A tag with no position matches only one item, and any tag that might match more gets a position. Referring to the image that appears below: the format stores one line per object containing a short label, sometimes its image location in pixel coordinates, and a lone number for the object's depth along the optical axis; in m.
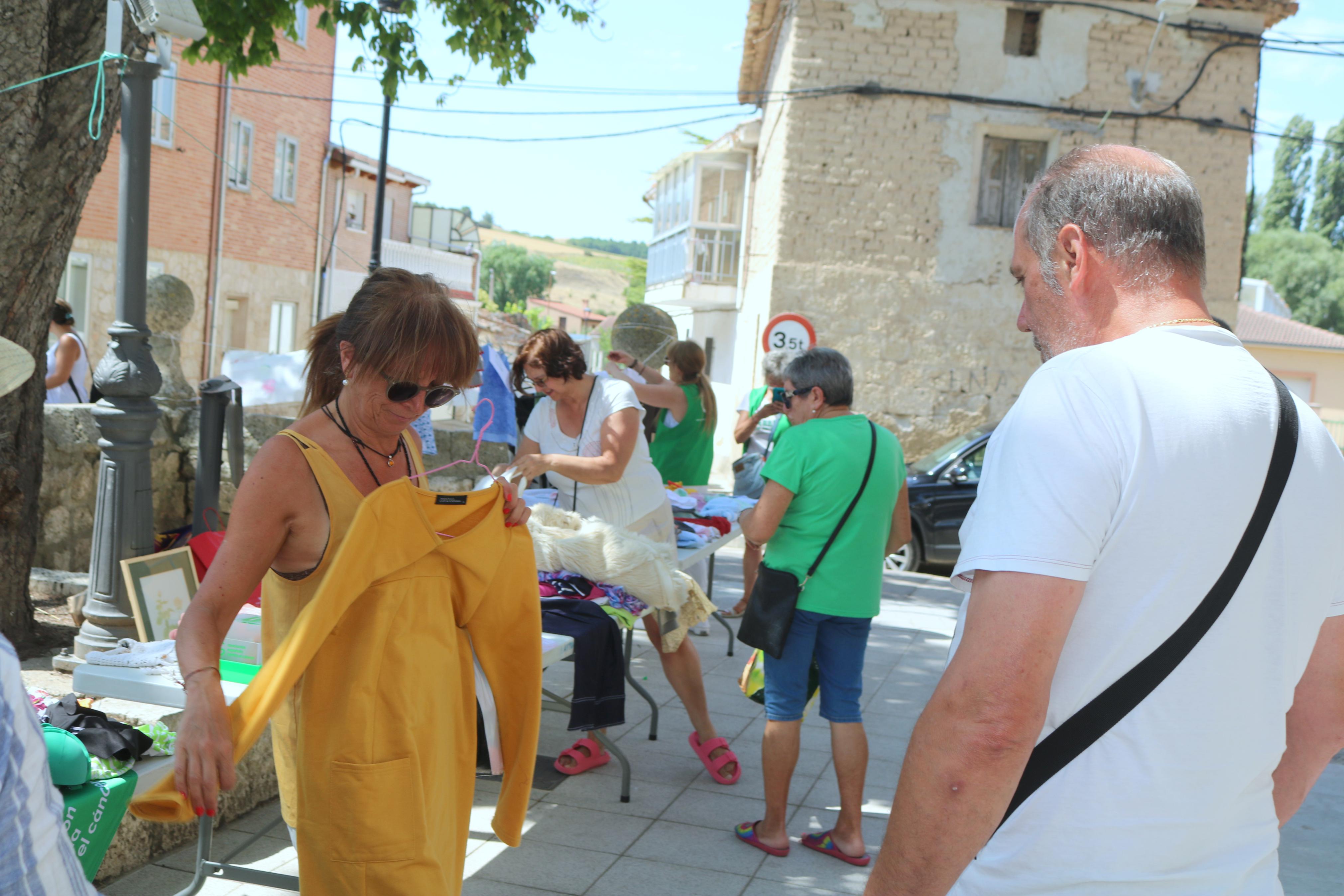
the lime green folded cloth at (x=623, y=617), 4.32
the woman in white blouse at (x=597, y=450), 4.65
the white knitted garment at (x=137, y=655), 3.23
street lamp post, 4.80
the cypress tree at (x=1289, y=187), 69.81
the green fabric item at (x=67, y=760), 2.32
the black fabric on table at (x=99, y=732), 2.50
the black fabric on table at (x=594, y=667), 4.04
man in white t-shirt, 1.36
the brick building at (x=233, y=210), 19.17
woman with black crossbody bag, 4.03
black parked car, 10.83
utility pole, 15.16
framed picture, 4.37
